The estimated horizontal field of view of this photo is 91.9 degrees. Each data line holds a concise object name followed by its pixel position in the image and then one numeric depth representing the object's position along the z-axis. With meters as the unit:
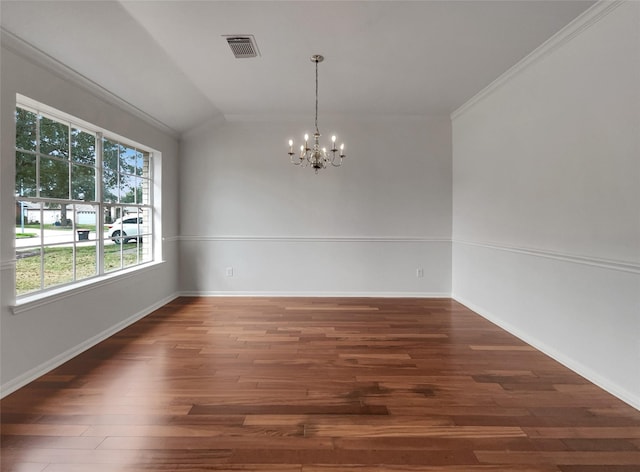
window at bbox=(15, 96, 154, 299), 2.43
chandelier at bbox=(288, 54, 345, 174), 3.03
